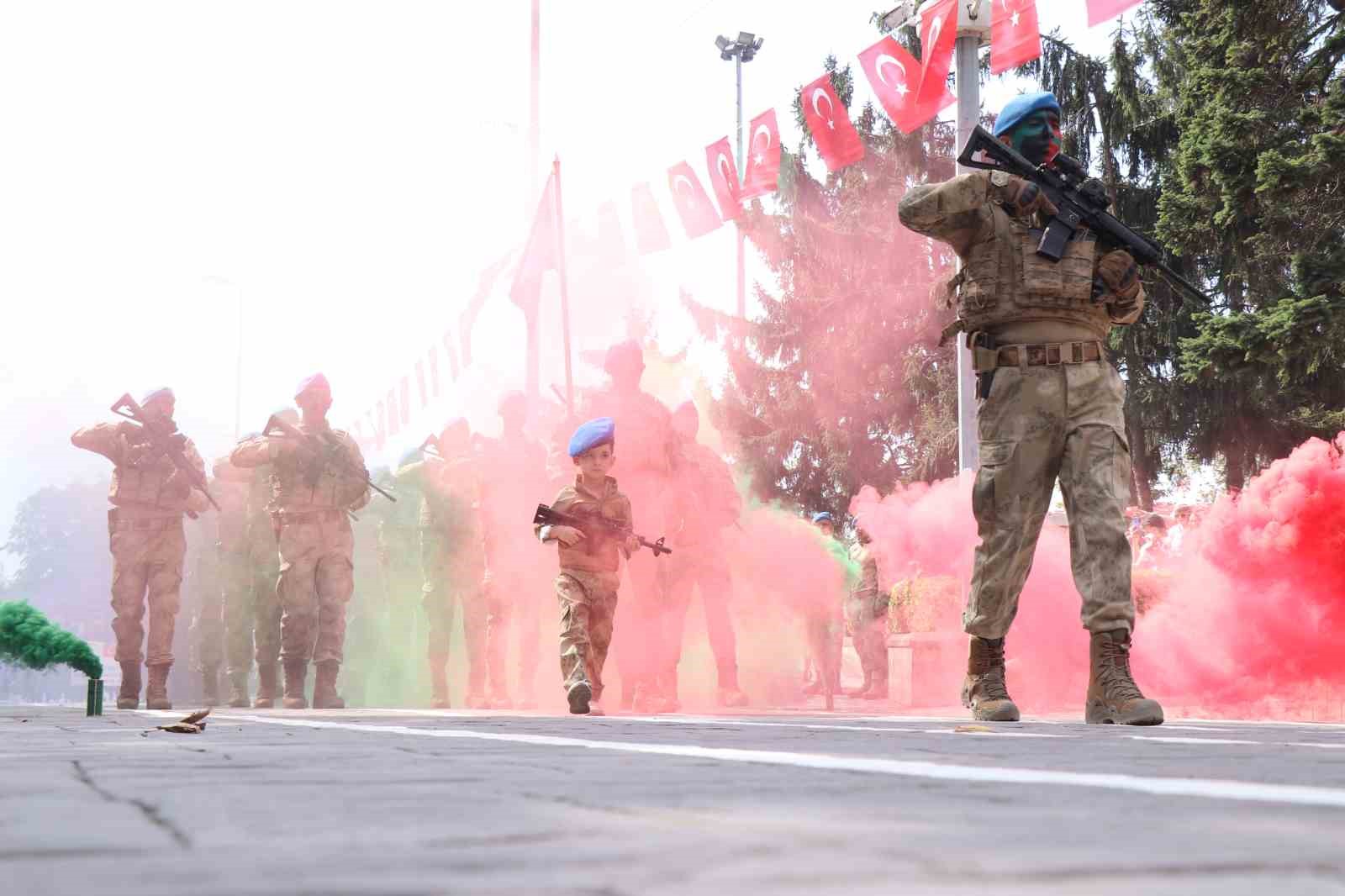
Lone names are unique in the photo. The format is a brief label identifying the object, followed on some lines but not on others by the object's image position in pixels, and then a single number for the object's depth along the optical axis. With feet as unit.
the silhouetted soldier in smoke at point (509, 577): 42.37
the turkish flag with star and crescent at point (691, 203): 49.83
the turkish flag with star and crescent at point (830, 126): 44.45
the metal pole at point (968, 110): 41.68
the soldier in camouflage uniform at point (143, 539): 40.01
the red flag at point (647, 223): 51.39
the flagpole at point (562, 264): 44.17
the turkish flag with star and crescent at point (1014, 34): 36.73
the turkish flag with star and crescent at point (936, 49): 39.68
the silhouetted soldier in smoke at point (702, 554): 37.11
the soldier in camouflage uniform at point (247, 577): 45.03
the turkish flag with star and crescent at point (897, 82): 40.22
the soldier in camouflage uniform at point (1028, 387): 18.65
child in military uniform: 27.71
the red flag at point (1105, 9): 32.50
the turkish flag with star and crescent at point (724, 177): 48.80
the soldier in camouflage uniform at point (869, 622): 51.78
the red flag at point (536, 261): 54.75
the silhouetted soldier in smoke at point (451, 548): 44.60
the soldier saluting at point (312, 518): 38.78
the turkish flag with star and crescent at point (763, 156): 46.83
